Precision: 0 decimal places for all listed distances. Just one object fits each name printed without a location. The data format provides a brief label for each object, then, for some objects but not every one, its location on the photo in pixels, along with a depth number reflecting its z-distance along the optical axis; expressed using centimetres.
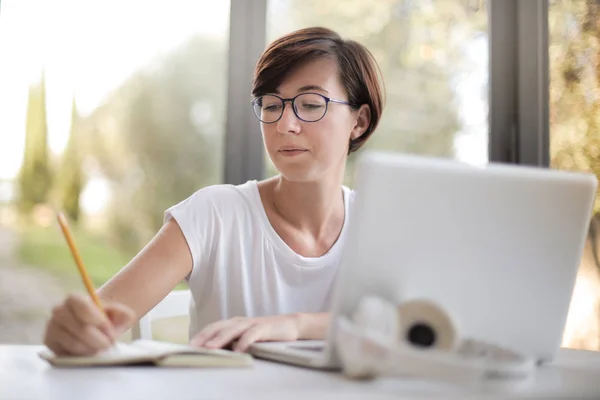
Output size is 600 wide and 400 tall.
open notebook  89
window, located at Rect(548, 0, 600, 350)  253
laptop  82
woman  147
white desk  73
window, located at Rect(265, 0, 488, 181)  280
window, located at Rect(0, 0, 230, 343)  282
